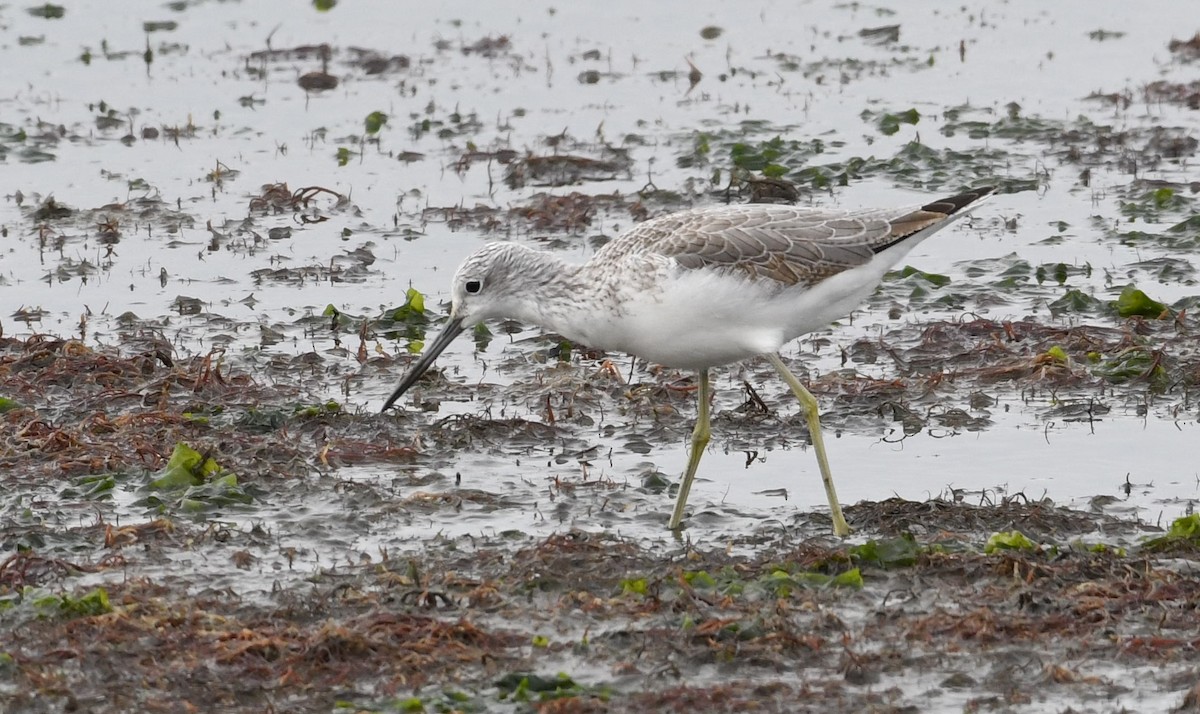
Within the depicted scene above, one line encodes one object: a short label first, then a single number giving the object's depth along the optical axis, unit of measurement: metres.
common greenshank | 9.28
